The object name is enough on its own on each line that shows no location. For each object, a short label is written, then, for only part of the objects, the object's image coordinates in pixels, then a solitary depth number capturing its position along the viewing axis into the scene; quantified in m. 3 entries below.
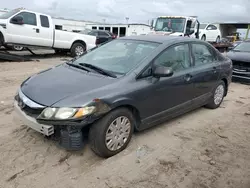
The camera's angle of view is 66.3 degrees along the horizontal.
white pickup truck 7.90
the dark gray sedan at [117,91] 2.25
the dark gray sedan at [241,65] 6.23
